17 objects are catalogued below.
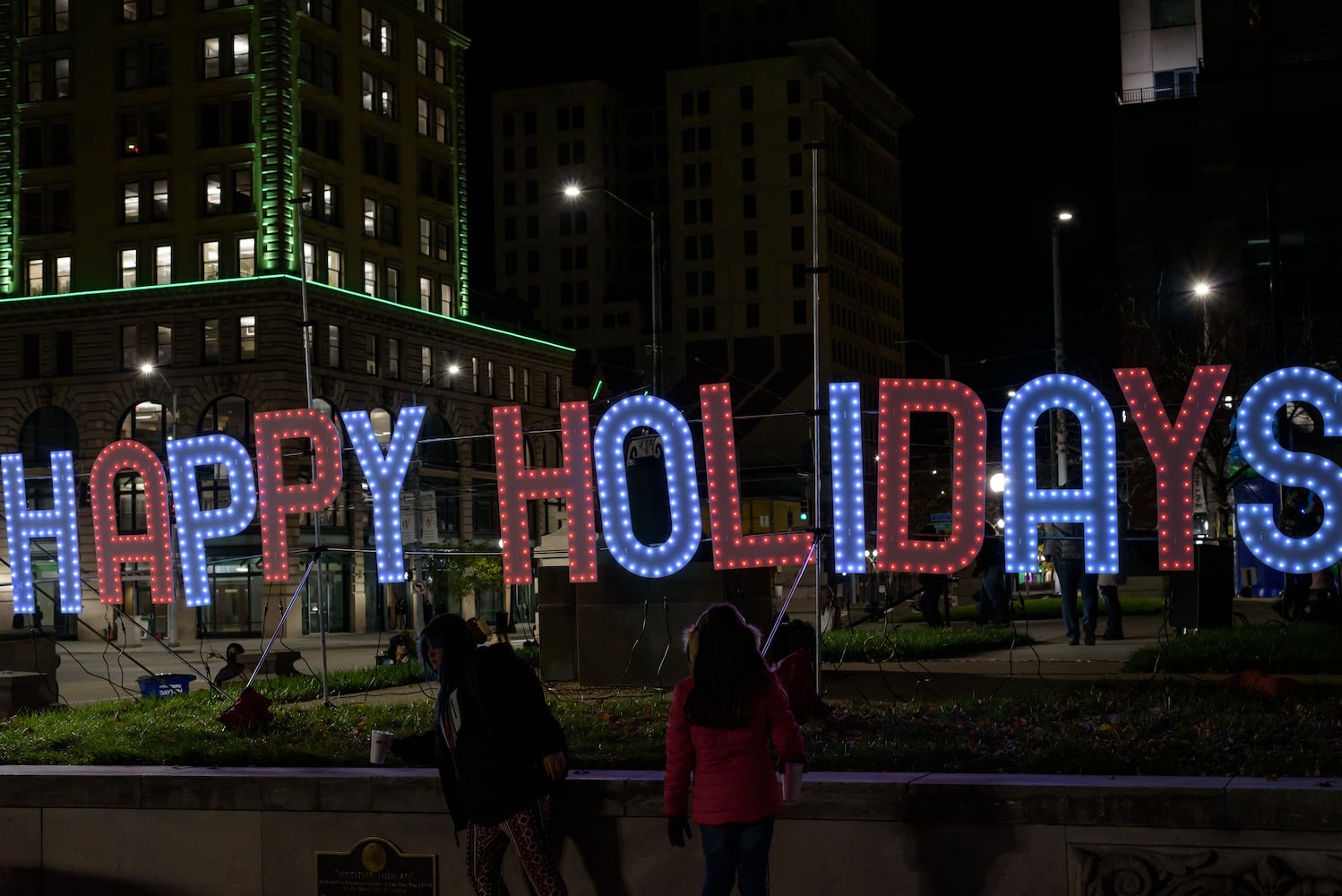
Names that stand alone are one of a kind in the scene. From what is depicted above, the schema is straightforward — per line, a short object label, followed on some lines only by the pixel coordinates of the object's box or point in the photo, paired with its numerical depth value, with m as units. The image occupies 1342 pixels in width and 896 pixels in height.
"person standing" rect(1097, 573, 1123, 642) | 21.80
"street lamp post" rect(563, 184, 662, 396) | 26.66
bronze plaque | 10.34
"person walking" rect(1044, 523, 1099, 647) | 20.44
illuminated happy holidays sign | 13.61
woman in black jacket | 9.15
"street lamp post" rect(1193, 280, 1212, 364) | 41.34
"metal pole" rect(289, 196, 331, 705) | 16.56
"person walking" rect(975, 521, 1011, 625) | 23.81
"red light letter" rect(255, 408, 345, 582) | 16.11
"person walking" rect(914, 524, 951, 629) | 25.22
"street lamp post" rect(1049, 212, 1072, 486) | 36.44
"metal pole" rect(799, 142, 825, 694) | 13.86
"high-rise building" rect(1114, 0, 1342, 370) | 70.00
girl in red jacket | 8.14
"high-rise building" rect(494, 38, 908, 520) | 127.00
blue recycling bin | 19.94
